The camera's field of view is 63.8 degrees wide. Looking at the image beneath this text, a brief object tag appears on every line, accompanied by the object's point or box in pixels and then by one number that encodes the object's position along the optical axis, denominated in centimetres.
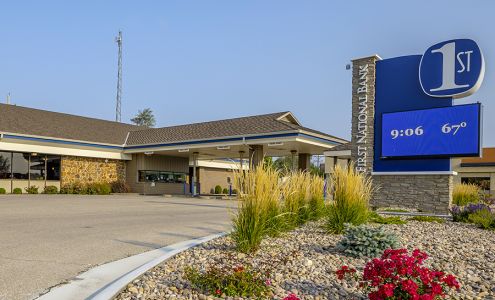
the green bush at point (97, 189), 2878
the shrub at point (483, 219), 928
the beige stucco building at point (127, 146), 2494
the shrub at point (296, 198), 785
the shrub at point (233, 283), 418
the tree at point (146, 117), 9069
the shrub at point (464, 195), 1792
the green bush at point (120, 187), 3110
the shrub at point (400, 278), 341
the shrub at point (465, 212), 1062
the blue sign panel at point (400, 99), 1395
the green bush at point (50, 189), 2686
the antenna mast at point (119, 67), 5078
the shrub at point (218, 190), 4241
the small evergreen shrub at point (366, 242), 595
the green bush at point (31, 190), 2616
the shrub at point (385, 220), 930
